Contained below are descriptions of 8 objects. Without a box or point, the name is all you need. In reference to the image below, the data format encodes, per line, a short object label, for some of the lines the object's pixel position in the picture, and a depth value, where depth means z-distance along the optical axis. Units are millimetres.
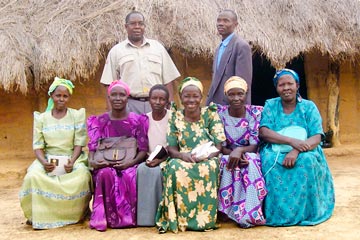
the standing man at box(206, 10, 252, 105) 4527
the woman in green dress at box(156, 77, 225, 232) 3895
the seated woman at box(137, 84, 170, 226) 4039
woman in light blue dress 3951
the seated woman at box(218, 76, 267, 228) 3957
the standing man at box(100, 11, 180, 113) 4672
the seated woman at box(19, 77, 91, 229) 4086
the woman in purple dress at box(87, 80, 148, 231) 4047
